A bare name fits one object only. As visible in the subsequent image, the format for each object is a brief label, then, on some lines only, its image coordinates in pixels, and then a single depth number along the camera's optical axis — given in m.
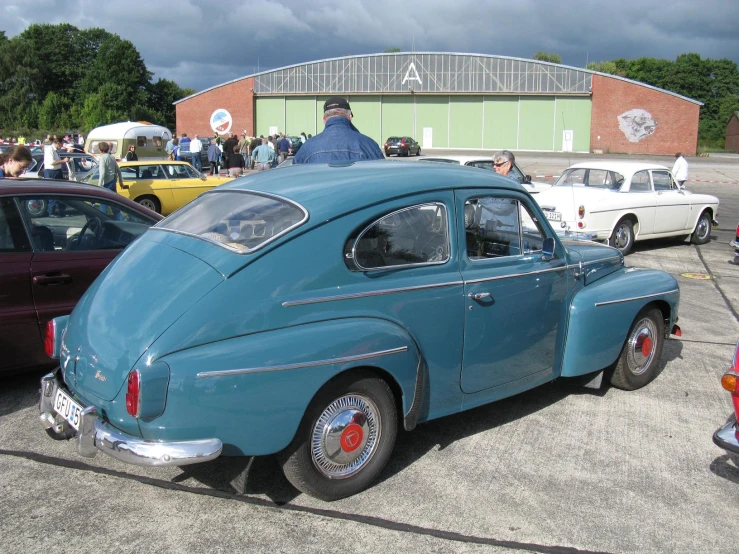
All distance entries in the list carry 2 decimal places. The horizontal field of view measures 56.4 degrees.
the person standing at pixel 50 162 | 15.70
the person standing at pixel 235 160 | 22.22
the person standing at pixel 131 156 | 22.19
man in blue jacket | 6.13
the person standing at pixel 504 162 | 7.82
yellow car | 16.06
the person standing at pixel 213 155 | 26.35
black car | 44.09
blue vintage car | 3.21
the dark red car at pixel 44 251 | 4.95
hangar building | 52.78
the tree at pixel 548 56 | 118.89
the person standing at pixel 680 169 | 20.20
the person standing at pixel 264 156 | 21.36
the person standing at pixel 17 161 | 8.40
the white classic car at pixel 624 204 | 11.39
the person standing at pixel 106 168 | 12.89
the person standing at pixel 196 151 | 26.12
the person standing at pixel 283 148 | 30.55
